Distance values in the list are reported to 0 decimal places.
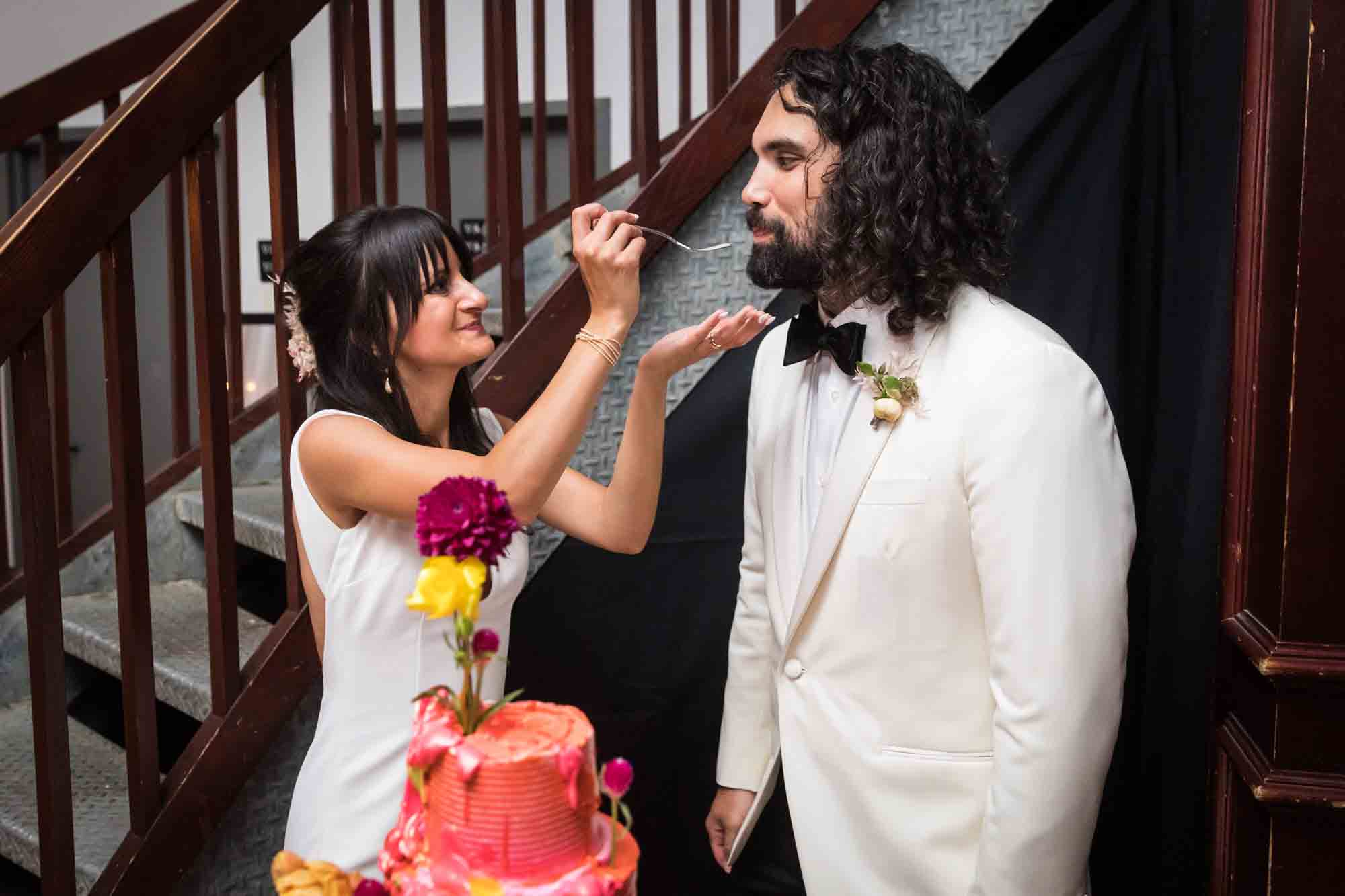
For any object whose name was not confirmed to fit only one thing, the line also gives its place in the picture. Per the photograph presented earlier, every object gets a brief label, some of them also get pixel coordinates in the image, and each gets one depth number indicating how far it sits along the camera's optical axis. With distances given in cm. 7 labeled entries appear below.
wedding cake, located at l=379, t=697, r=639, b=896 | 83
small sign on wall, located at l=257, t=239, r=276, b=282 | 474
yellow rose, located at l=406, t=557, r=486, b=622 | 80
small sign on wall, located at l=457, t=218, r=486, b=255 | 450
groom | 133
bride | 144
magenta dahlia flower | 80
